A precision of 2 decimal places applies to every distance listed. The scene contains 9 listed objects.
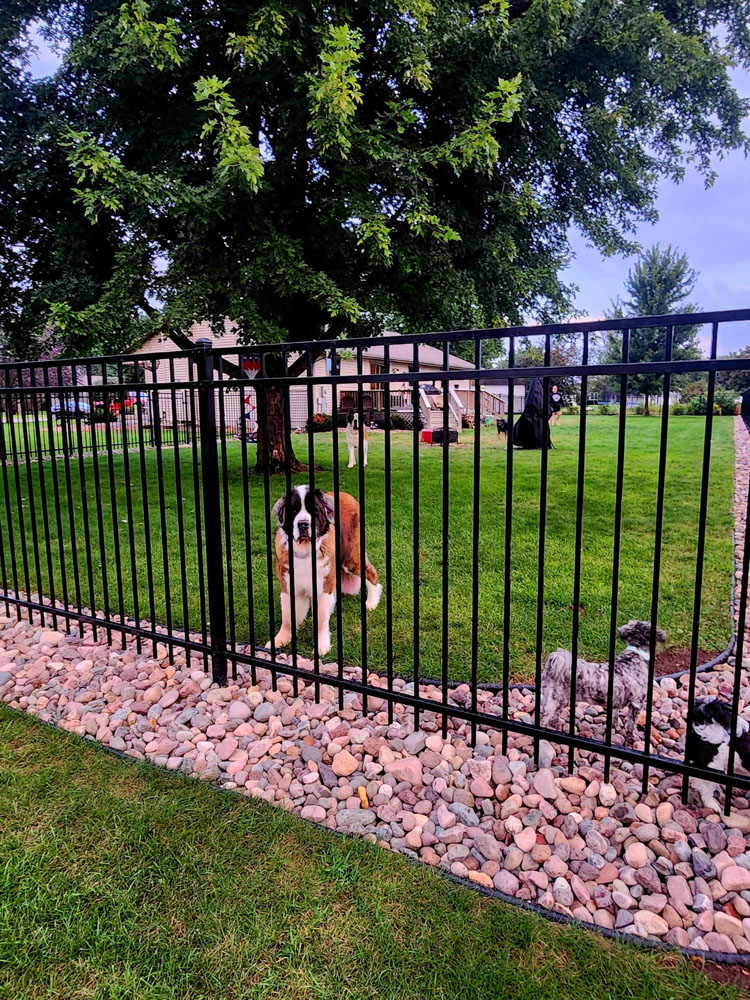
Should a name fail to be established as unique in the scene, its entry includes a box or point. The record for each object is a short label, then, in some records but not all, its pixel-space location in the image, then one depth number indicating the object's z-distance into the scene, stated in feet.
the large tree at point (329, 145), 20.25
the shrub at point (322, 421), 51.46
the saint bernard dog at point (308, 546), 10.23
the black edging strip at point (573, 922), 5.05
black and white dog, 6.82
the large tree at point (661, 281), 99.19
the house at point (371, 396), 57.91
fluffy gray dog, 8.39
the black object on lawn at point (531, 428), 25.50
